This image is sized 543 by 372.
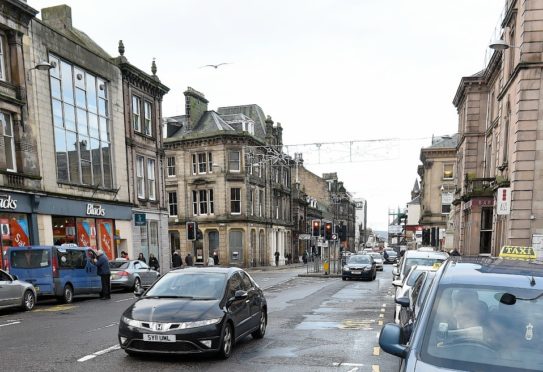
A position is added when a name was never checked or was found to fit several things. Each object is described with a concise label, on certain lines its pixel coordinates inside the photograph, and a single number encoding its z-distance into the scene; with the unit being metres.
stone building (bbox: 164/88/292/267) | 43.41
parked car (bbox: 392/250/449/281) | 13.46
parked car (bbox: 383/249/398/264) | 57.69
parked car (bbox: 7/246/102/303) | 14.34
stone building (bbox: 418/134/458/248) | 51.91
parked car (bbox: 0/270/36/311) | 12.21
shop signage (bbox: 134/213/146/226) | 27.58
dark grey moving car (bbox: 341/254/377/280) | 24.39
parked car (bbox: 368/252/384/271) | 36.99
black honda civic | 6.67
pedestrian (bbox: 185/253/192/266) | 27.26
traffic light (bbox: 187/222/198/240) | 24.32
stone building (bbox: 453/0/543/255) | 18.19
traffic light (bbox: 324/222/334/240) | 28.40
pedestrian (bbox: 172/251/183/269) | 26.08
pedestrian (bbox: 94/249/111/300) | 15.68
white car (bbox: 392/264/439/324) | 9.35
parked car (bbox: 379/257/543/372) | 3.27
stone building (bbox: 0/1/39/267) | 18.30
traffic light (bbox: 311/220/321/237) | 29.36
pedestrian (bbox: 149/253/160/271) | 26.02
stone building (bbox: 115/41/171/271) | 27.69
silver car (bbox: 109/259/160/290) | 18.33
